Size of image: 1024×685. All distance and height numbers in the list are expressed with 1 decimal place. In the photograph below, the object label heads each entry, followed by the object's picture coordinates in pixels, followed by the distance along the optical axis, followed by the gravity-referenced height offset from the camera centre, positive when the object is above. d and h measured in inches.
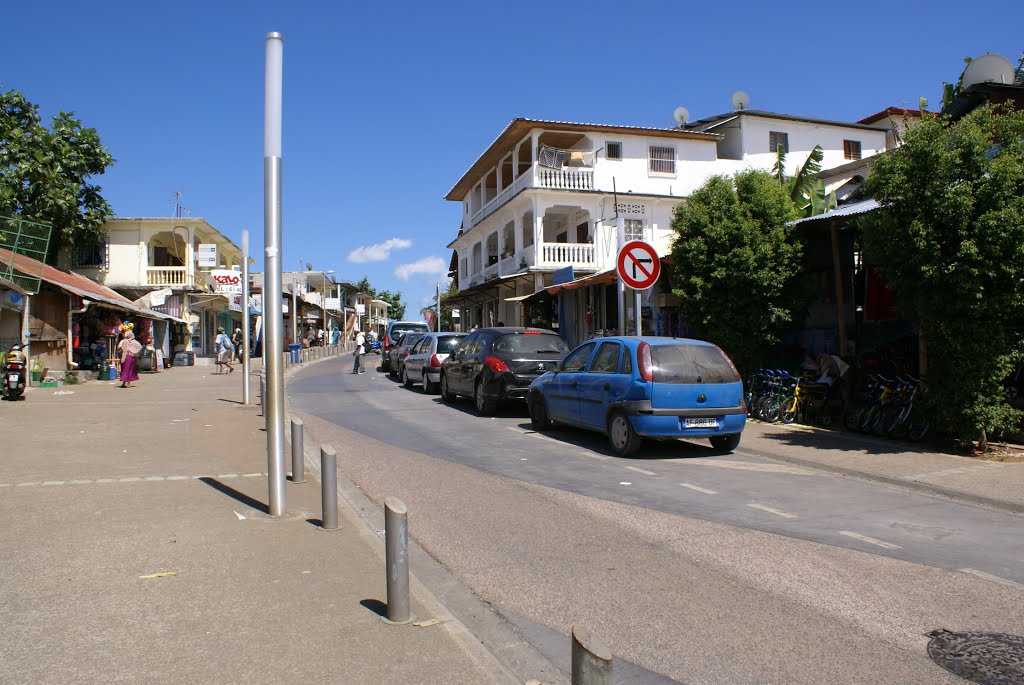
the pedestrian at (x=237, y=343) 1688.0 +23.7
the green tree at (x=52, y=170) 1136.2 +287.9
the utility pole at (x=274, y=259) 251.9 +31.2
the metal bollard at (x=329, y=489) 241.8 -44.3
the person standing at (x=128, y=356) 849.5 -1.4
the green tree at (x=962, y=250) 347.9 +43.1
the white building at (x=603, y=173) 1160.2 +272.9
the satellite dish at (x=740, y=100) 1364.4 +442.0
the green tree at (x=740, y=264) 534.3 +58.2
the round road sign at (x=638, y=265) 468.1 +50.4
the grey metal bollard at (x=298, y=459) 320.8 -46.0
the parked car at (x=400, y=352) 1038.4 -2.5
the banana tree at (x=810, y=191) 773.3 +160.5
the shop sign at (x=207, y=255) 725.3 +95.7
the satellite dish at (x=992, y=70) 618.8 +222.2
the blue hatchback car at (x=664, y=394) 384.5 -24.8
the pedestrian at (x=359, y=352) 1192.2 -1.7
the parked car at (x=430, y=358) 798.5 -9.1
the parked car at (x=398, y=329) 1398.0 +40.2
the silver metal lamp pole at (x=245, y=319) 611.3 +27.8
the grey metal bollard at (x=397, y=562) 167.5 -46.8
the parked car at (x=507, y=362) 572.7 -10.3
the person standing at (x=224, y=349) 1124.1 +6.0
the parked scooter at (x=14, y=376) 676.7 -17.3
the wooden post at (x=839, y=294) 503.5 +32.5
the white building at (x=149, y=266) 1428.4 +167.9
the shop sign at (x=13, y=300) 785.6 +58.9
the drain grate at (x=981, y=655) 146.6 -64.5
